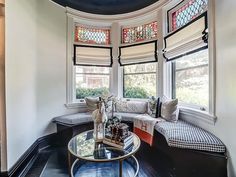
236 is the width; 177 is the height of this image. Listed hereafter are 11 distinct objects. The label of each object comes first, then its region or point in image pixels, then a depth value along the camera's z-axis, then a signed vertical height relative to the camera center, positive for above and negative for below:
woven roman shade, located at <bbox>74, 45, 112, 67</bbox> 3.44 +0.74
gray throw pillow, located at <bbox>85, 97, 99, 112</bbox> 3.22 -0.33
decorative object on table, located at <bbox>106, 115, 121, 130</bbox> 1.94 -0.45
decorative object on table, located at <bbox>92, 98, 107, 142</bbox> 1.86 -0.42
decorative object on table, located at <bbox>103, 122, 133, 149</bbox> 1.70 -0.57
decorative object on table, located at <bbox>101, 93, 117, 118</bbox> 2.02 -0.14
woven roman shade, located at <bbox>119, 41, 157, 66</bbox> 3.27 +0.77
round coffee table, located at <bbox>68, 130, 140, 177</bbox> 1.50 -0.68
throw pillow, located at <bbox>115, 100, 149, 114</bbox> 3.18 -0.41
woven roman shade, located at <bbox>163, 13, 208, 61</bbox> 2.10 +0.77
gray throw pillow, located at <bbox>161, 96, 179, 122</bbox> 2.47 -0.39
